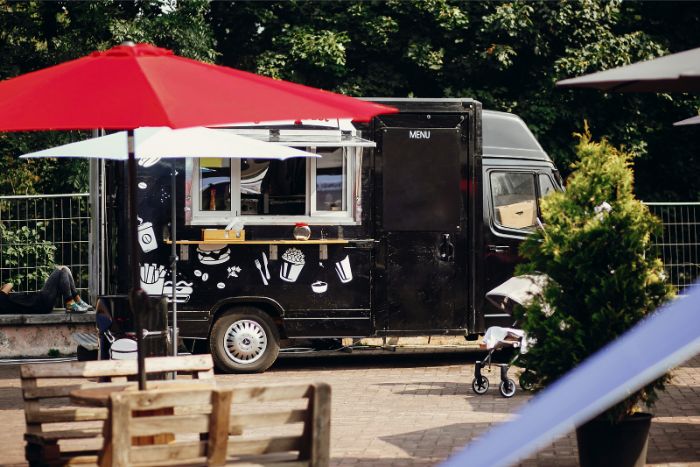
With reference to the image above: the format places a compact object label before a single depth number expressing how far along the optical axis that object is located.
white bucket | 11.98
